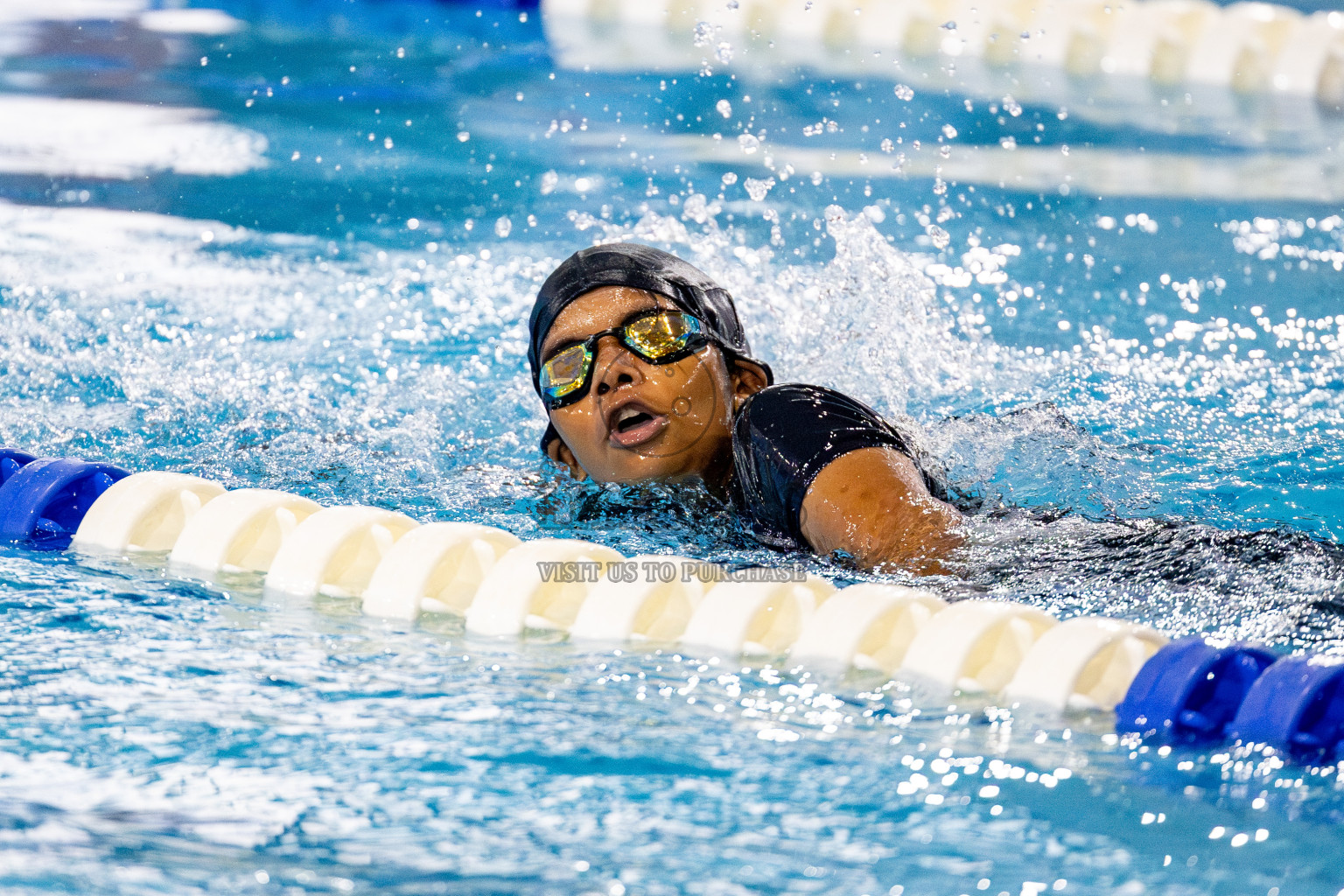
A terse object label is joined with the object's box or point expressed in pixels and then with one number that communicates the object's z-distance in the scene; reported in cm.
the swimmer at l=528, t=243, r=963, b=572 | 810
